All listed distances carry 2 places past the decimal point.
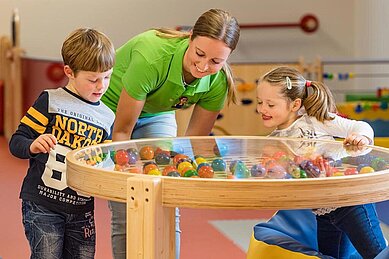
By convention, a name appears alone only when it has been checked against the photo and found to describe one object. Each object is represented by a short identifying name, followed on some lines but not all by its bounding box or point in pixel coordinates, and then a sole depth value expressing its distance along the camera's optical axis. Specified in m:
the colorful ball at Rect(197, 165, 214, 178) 2.79
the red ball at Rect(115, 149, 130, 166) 2.89
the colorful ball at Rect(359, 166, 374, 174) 2.77
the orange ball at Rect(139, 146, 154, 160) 3.02
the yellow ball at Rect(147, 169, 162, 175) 2.75
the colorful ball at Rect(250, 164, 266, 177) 2.75
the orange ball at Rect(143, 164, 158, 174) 2.78
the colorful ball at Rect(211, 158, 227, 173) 2.89
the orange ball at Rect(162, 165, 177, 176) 2.76
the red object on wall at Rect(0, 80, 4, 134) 8.89
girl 3.35
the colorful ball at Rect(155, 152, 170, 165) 2.96
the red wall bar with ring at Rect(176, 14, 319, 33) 9.93
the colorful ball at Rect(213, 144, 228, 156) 3.16
